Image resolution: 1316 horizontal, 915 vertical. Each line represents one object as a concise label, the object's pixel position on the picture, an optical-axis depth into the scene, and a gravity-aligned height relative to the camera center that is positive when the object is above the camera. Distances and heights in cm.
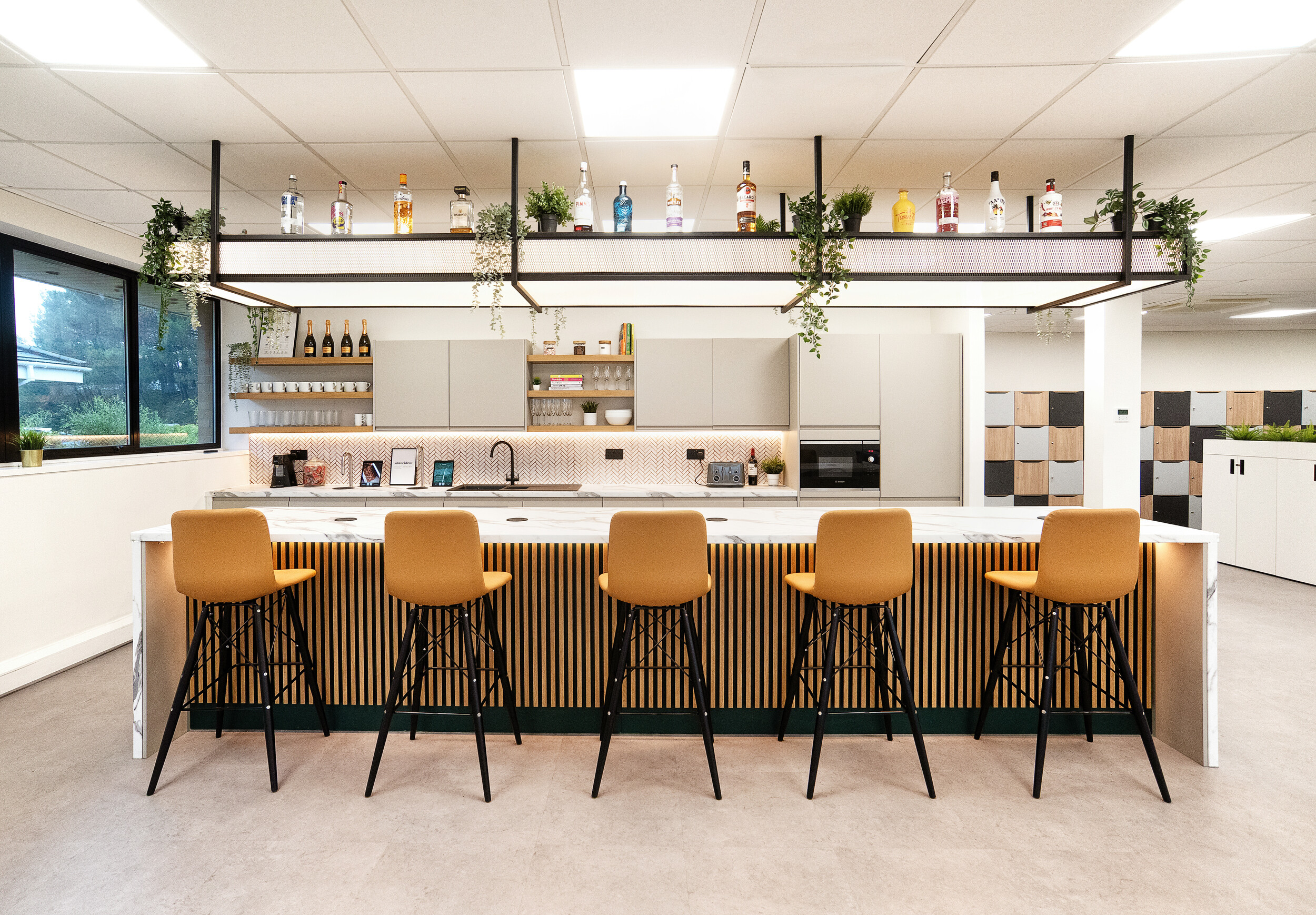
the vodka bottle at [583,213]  322 +116
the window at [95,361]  430 +65
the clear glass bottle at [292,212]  329 +118
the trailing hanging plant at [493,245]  311 +97
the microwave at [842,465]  536 -14
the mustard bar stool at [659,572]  255 -49
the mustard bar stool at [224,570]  263 -49
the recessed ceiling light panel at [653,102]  264 +148
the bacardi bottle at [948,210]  327 +119
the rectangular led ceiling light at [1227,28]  221 +147
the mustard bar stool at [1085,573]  259 -49
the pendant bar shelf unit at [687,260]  316 +91
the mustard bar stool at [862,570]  258 -48
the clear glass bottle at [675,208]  326 +120
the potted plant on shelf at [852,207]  320 +118
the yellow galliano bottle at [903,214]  329 +118
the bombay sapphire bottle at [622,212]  328 +118
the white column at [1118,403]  467 +33
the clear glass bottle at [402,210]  330 +120
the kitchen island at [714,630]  309 -86
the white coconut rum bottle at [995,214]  330 +118
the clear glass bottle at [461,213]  326 +117
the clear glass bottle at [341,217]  334 +117
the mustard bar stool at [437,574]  258 -50
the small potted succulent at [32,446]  392 +1
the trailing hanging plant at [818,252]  315 +94
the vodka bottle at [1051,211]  322 +117
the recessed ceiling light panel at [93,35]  221 +147
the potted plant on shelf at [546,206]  322 +119
